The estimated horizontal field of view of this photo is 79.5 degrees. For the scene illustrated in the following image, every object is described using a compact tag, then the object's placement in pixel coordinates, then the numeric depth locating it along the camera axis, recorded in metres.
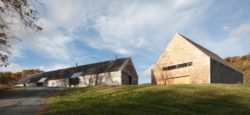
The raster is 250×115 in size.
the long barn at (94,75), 23.85
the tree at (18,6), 8.59
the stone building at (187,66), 20.04
